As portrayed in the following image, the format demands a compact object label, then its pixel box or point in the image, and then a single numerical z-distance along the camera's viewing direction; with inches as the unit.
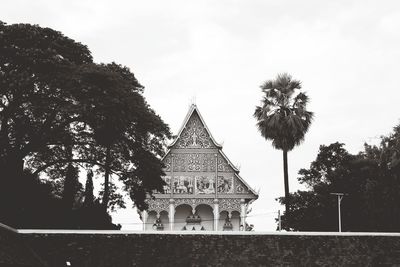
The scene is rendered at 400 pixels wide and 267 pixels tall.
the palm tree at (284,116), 1825.8
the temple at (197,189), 2203.5
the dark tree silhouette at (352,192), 1887.3
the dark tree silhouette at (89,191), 1684.4
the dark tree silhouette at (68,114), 1400.1
